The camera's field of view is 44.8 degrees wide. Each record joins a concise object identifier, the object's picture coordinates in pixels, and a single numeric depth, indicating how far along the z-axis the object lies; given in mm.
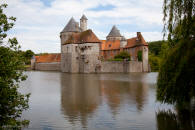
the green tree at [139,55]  47444
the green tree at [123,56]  48500
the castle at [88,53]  45875
